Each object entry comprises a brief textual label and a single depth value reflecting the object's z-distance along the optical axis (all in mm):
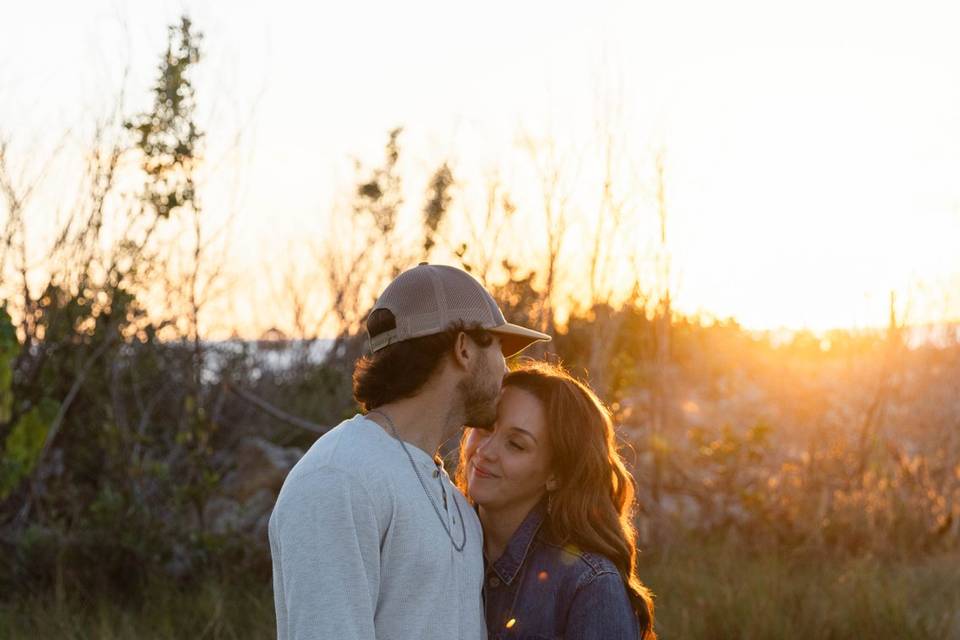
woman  3049
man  2270
